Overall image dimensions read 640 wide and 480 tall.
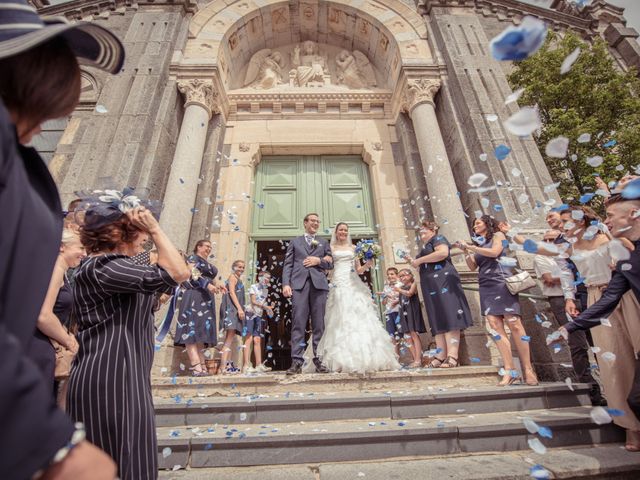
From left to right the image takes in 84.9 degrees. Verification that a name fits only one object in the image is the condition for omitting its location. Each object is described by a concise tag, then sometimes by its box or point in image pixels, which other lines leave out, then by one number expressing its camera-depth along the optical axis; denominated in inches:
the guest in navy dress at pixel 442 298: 196.4
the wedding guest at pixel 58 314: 62.9
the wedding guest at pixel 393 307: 262.7
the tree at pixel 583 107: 372.8
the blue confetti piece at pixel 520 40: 53.3
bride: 181.5
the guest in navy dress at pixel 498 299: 170.9
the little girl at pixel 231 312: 233.9
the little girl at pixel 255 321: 251.9
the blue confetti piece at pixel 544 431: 91.7
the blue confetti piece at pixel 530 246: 97.7
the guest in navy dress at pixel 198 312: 211.3
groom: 198.7
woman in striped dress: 60.4
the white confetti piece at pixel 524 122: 66.9
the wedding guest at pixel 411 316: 234.5
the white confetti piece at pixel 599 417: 105.7
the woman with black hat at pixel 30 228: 22.7
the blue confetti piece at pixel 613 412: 100.9
